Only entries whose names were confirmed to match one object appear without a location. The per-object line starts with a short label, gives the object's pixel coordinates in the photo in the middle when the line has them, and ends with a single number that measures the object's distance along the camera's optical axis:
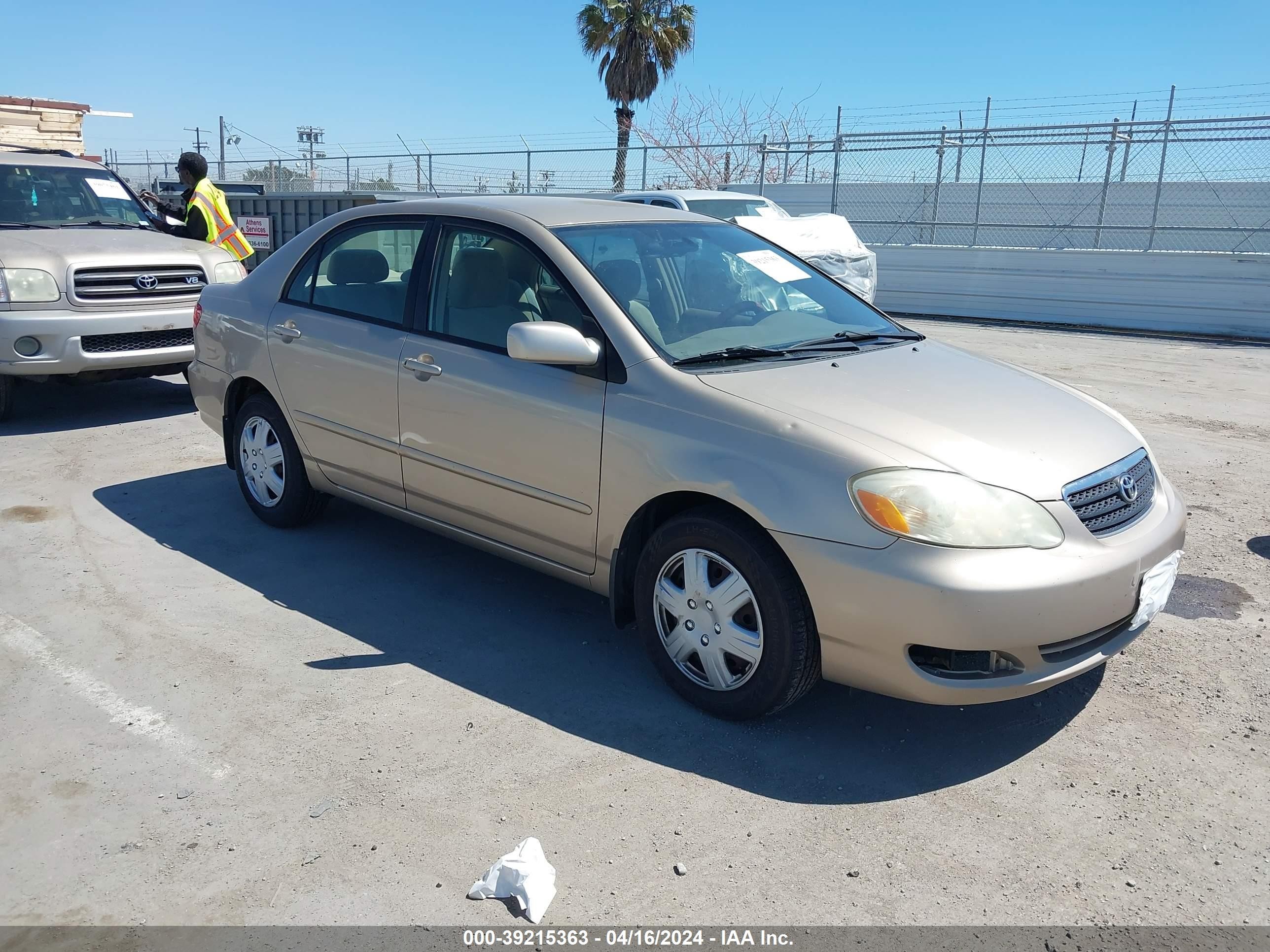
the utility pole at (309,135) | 38.62
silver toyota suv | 7.16
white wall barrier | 14.31
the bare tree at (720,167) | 19.31
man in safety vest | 8.80
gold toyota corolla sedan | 3.07
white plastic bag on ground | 2.61
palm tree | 26.47
